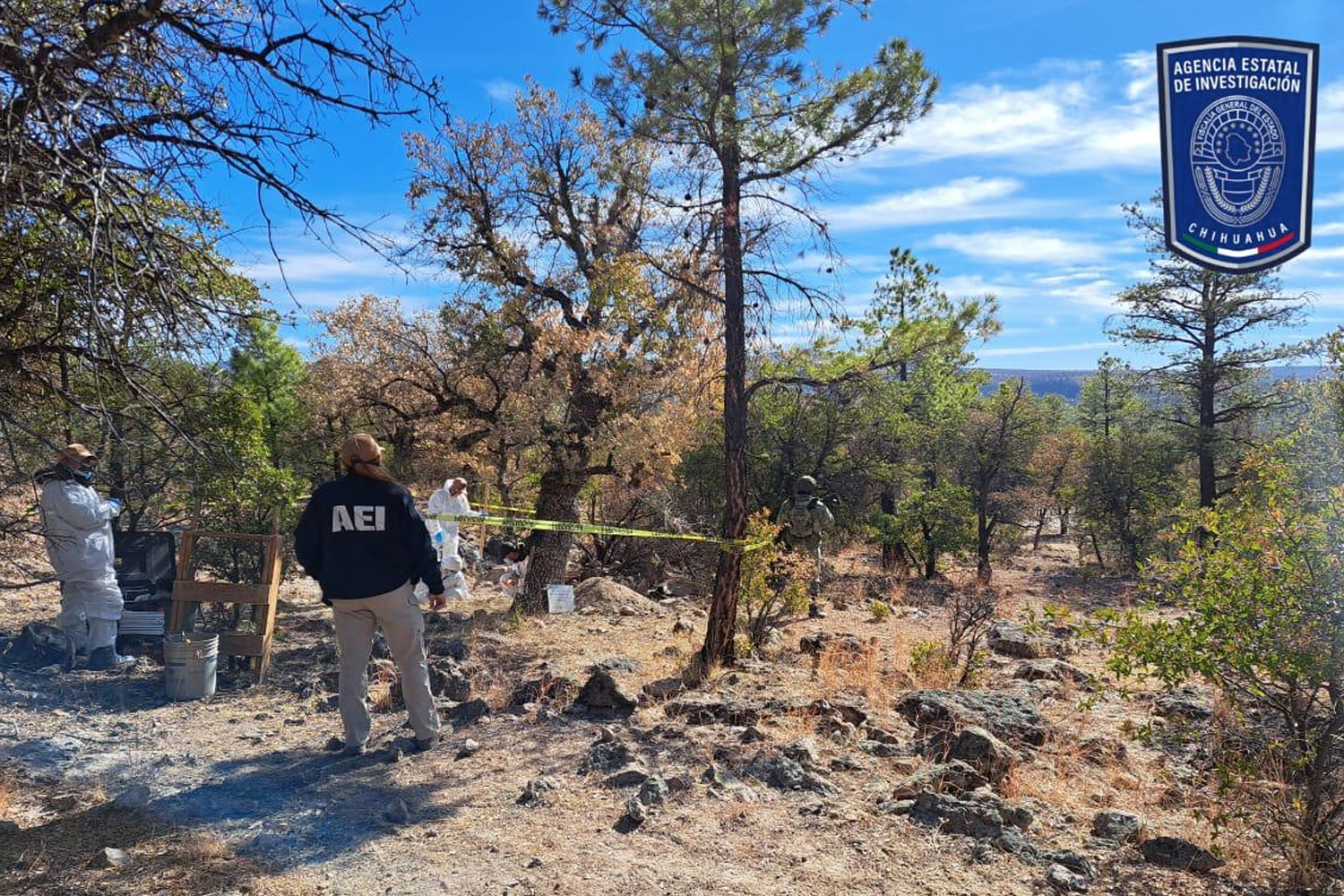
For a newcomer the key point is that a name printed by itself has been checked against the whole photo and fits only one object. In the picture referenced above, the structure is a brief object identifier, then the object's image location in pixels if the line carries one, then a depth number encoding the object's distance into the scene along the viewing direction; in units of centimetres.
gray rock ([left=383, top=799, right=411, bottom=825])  458
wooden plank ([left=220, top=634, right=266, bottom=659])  725
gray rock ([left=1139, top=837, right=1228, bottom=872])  433
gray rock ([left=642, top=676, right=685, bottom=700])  746
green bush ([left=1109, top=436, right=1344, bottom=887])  412
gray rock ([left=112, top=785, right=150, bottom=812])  459
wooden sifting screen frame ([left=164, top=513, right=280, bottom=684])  718
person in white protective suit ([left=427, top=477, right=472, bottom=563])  1130
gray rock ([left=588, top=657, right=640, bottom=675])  827
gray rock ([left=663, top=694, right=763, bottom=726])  651
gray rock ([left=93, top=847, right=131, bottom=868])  393
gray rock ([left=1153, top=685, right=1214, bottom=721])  734
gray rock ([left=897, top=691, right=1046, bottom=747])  639
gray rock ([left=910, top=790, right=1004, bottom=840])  457
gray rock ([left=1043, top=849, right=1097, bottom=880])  421
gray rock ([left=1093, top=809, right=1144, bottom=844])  461
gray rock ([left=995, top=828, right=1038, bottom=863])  435
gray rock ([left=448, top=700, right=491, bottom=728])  646
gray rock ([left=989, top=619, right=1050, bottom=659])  1038
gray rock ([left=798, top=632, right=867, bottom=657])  944
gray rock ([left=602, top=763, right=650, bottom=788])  519
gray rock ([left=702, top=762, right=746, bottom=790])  517
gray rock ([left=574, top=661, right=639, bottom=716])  679
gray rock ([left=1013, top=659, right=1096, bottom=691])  880
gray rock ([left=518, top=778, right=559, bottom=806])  491
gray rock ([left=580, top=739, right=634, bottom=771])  547
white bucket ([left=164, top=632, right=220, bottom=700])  665
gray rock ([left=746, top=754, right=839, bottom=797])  522
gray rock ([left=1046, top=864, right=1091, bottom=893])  406
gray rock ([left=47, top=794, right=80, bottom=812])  459
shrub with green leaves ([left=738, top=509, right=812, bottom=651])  902
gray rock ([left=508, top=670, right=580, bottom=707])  705
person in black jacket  537
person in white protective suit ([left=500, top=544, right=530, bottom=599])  1322
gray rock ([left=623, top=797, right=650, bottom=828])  464
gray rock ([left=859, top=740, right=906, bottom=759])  595
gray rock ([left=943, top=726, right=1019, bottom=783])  546
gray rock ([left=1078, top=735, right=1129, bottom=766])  629
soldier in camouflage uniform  1262
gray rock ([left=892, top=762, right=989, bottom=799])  507
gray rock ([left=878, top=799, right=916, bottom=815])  484
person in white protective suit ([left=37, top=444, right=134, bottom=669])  720
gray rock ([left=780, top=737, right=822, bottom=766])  559
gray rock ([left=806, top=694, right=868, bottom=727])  667
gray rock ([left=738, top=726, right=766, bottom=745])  603
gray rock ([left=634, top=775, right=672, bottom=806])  490
